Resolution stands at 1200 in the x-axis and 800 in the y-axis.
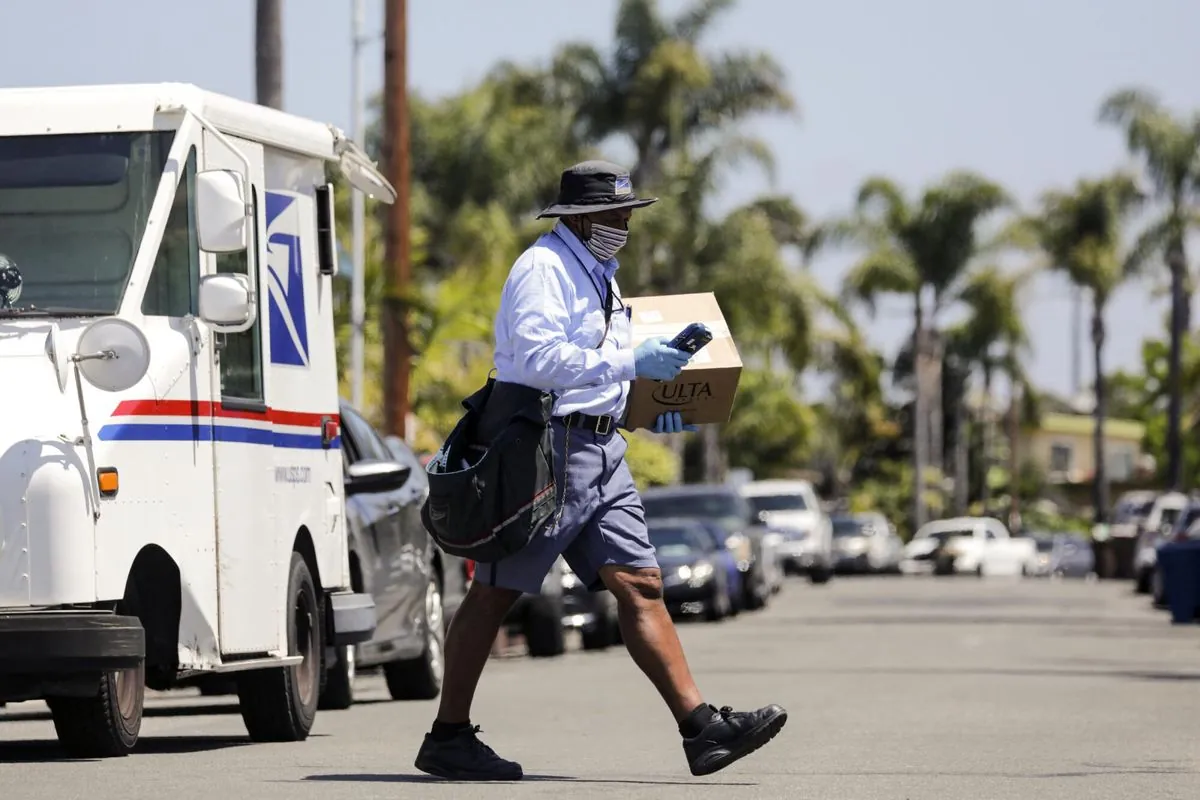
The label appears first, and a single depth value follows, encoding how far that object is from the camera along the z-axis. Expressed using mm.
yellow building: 136875
